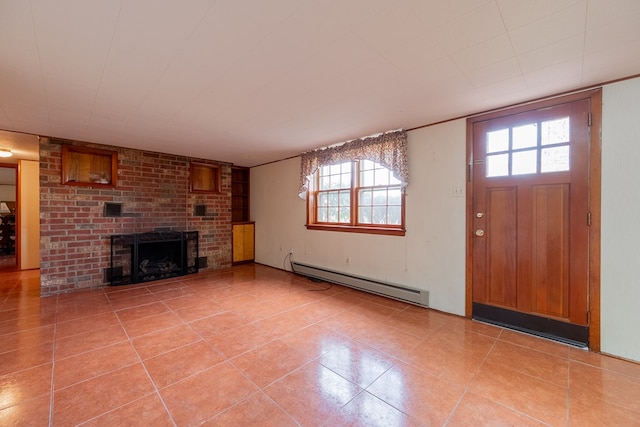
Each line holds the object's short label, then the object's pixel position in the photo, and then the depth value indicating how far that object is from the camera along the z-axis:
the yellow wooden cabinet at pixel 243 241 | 6.16
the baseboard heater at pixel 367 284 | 3.43
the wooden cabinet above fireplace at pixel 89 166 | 4.16
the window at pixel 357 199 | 3.89
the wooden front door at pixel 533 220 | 2.45
